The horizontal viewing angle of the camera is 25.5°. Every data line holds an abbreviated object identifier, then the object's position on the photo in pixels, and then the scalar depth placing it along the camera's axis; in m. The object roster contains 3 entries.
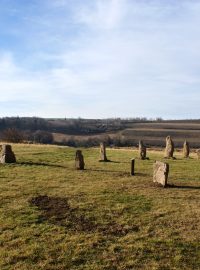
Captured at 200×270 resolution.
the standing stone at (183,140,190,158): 42.80
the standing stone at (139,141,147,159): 38.22
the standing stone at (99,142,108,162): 36.03
